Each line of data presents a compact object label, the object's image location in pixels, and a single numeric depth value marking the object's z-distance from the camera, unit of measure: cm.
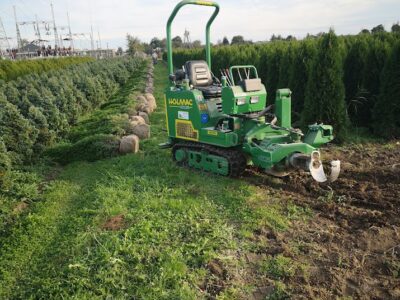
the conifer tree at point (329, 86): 988
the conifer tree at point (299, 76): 1178
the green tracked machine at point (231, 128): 644
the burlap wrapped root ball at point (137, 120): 1120
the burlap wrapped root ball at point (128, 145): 932
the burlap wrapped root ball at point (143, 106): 1392
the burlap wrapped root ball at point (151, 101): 1511
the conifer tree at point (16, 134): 839
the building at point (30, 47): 7997
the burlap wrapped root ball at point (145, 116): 1255
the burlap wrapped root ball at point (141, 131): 1066
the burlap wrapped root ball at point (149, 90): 1934
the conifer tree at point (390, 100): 1032
